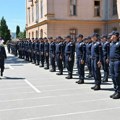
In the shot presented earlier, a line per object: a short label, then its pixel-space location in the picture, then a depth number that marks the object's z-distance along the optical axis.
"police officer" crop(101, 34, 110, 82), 15.97
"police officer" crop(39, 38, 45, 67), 23.90
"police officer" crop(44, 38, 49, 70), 22.47
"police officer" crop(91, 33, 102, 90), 13.33
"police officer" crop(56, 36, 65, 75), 19.43
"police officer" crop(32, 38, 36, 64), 26.60
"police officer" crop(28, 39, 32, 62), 28.55
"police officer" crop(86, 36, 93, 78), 16.77
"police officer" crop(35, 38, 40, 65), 25.22
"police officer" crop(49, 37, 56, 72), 20.78
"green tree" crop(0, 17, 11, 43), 110.80
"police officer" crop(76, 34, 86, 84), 15.20
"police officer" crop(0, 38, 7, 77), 17.41
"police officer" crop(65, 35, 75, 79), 17.27
